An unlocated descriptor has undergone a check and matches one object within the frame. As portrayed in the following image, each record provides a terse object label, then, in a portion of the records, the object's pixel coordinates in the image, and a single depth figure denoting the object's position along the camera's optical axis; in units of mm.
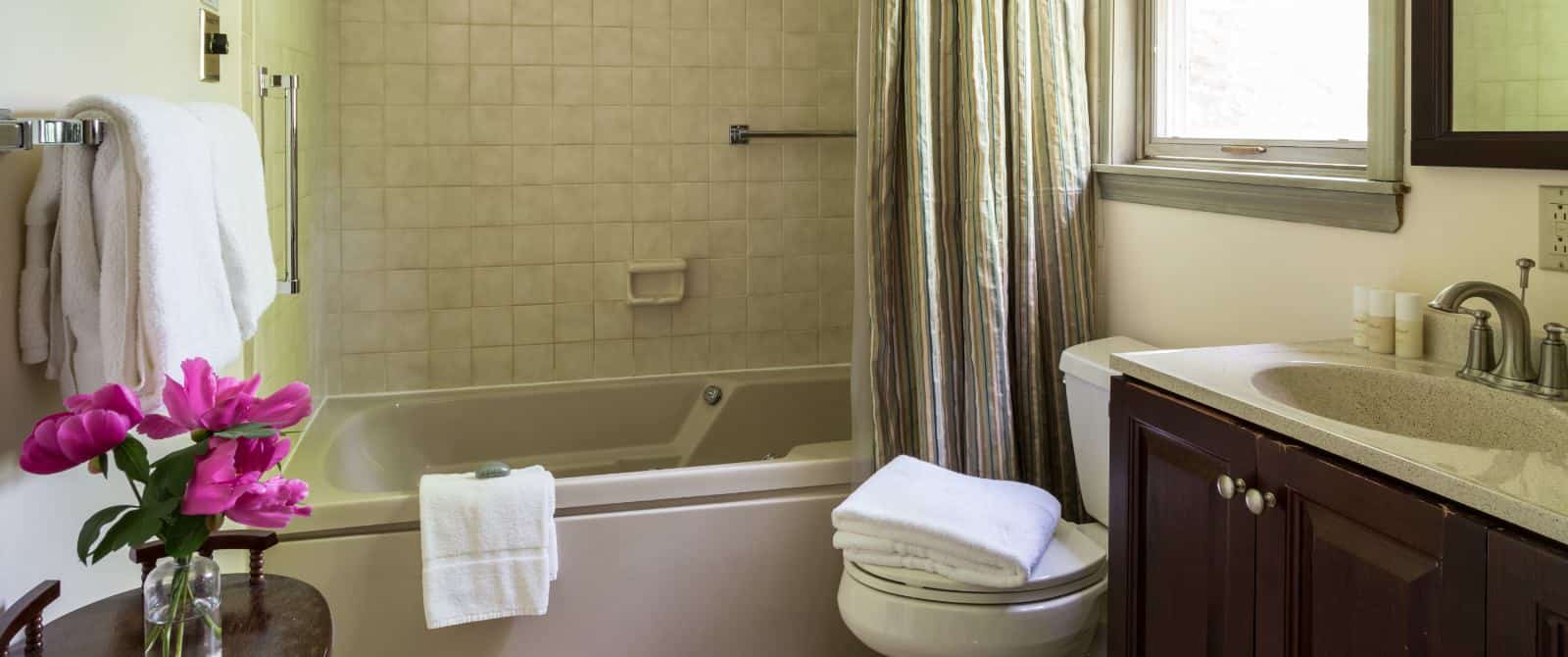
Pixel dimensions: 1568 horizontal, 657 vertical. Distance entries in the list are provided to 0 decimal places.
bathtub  2379
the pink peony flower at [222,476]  1130
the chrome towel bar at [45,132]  1147
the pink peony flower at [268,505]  1152
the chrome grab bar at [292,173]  2232
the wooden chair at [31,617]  1073
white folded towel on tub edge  2270
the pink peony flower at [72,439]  1084
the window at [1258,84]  1997
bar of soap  2395
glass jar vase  1159
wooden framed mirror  1472
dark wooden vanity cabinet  1146
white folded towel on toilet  1936
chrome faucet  1413
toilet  1960
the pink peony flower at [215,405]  1151
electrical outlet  1483
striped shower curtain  2445
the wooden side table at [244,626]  1176
